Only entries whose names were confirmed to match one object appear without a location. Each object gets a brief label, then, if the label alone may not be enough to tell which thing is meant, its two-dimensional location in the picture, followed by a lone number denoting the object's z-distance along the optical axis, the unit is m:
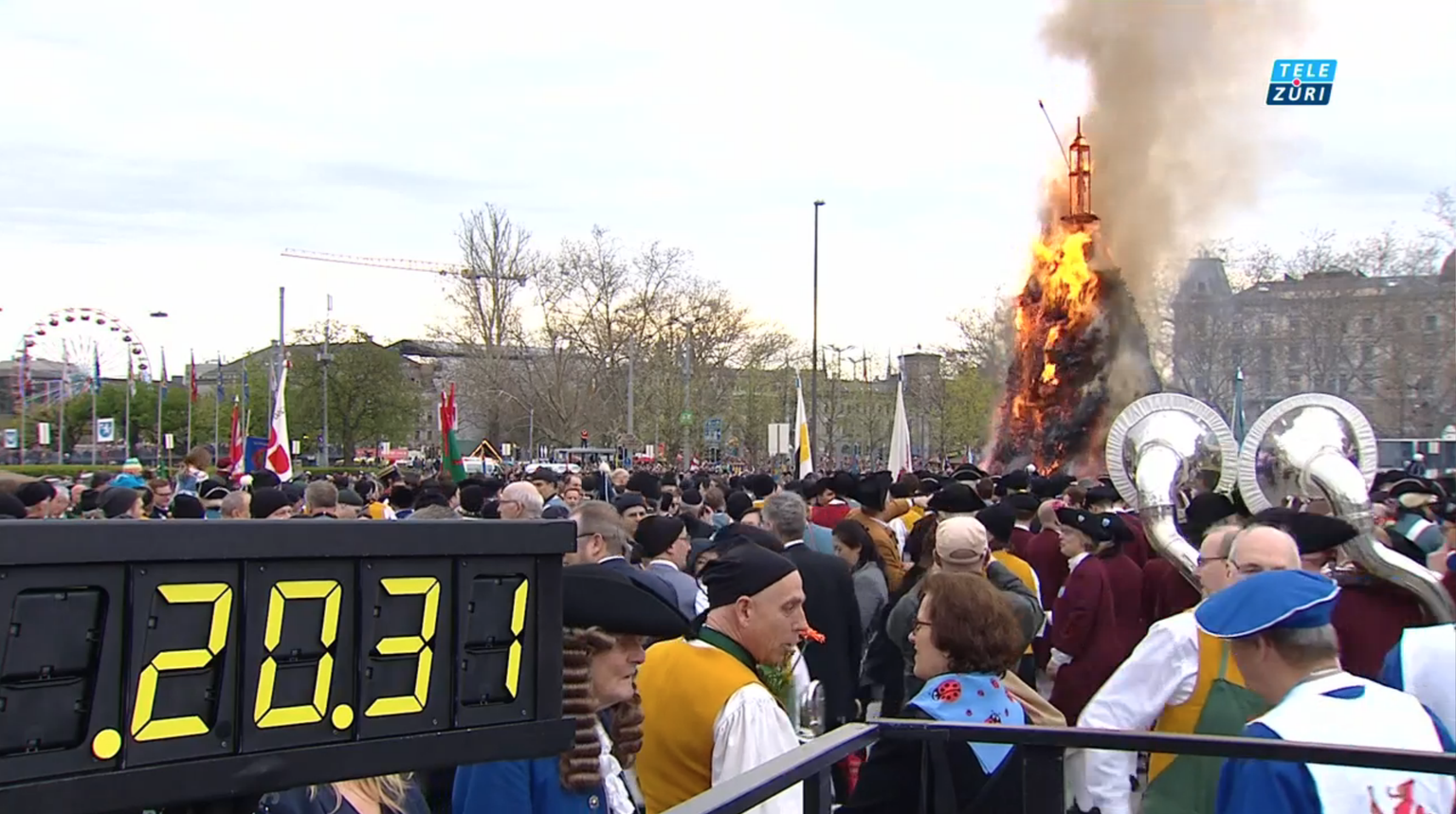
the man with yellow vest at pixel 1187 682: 4.58
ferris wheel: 61.41
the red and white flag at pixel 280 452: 18.58
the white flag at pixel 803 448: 20.86
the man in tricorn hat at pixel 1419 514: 10.09
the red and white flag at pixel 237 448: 20.83
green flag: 18.91
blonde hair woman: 2.78
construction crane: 66.00
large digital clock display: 1.64
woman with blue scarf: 4.20
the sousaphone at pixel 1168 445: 9.23
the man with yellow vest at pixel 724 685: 3.88
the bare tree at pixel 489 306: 66.06
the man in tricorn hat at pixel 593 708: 3.37
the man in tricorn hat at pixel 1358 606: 6.18
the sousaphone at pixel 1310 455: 8.29
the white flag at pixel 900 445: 21.25
